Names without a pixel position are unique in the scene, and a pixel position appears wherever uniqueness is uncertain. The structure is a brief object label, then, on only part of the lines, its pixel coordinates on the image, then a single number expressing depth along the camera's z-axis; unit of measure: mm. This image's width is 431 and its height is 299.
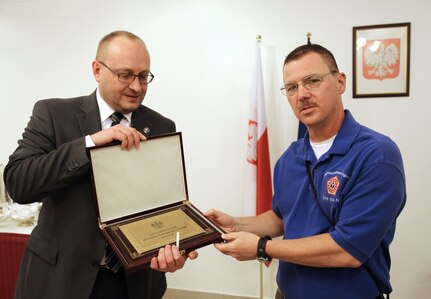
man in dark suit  1078
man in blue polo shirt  1071
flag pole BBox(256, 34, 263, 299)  2527
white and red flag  2533
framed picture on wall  2395
